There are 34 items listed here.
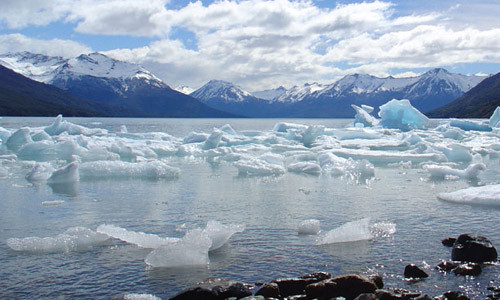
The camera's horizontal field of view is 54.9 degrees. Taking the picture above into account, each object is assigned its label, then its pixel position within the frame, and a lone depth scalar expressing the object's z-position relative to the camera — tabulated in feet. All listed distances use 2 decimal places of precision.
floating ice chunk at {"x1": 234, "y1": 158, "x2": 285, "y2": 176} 60.80
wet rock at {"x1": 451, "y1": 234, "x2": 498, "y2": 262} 24.88
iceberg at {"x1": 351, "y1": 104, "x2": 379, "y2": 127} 161.81
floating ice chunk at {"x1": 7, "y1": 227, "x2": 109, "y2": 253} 26.53
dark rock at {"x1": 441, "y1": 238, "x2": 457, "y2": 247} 27.75
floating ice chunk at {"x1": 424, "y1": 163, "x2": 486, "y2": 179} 57.35
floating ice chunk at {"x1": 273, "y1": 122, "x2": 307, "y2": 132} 141.28
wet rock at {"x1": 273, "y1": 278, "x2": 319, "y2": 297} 20.92
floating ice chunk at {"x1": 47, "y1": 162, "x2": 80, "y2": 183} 50.83
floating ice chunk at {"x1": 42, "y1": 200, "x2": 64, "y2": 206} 39.27
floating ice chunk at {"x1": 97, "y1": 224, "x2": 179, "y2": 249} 26.96
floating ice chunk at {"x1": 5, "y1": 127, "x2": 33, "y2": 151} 93.45
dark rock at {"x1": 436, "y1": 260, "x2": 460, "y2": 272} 23.67
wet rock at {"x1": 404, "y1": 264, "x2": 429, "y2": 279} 22.43
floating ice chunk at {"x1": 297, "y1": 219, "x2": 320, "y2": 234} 30.19
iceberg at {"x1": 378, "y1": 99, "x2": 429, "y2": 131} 145.48
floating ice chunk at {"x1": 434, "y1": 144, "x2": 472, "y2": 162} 79.05
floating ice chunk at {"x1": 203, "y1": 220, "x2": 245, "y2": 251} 26.76
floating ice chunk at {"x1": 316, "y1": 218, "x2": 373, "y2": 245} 28.22
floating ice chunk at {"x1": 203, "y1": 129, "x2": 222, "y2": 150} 97.75
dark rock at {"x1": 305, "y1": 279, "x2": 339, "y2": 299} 20.30
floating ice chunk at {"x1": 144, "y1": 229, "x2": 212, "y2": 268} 24.31
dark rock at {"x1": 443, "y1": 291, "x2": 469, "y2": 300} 19.76
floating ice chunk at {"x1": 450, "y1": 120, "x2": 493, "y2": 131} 153.79
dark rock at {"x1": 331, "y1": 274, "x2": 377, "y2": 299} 20.38
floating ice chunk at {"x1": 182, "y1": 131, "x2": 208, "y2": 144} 109.81
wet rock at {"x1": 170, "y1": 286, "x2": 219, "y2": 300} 19.76
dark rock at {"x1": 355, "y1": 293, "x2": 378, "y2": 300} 19.12
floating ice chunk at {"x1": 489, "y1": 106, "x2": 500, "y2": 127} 154.55
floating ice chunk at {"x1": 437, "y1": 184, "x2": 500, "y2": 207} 38.68
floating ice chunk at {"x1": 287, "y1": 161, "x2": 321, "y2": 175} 63.05
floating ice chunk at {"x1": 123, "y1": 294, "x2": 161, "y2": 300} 19.75
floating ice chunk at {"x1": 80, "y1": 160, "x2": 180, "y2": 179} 56.18
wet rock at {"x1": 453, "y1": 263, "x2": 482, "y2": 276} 23.09
